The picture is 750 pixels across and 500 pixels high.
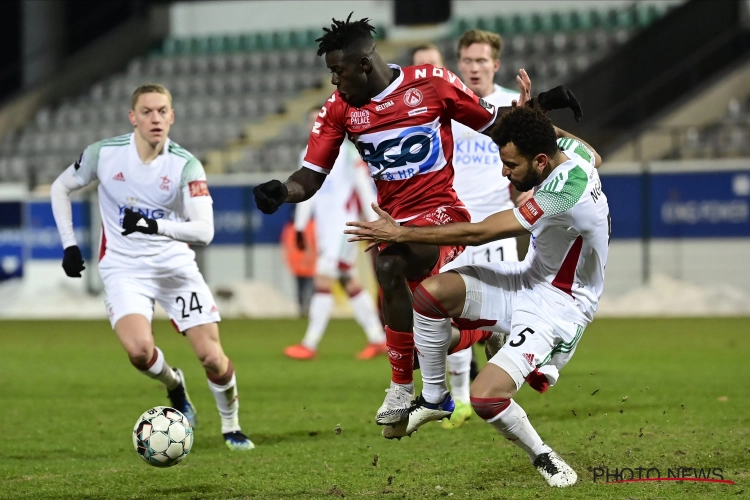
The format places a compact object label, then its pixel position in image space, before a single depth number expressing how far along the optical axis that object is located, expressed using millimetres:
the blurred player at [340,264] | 23359
